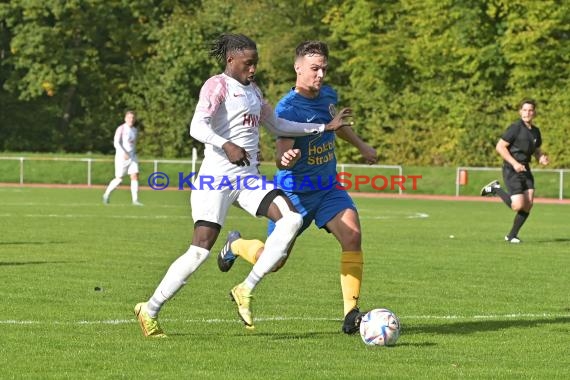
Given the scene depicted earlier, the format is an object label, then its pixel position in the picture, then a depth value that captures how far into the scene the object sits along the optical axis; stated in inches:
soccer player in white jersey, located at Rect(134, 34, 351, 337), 388.2
